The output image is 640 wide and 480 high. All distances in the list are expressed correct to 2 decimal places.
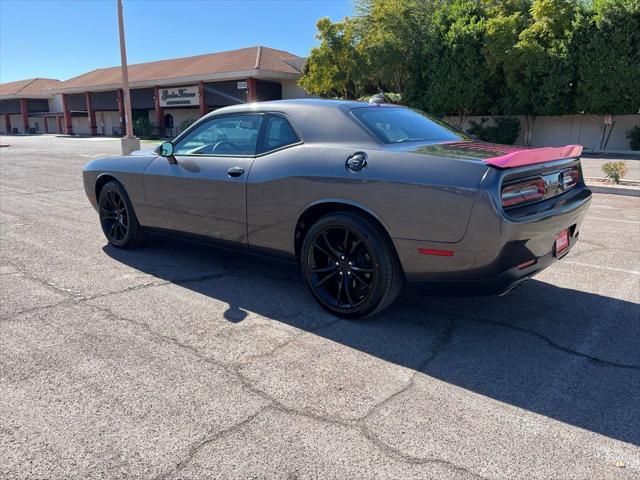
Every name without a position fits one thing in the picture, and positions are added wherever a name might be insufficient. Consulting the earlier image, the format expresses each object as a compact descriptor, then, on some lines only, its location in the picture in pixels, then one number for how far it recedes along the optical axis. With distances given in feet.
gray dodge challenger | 10.10
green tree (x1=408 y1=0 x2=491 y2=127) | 75.66
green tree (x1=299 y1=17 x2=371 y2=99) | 89.20
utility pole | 62.59
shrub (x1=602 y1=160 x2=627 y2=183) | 36.45
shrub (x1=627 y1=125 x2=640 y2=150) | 72.74
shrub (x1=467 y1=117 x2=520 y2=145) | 80.02
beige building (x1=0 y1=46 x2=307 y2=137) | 119.34
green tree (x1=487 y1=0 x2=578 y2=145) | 69.46
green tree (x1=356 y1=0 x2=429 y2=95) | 81.92
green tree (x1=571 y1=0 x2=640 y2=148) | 64.03
